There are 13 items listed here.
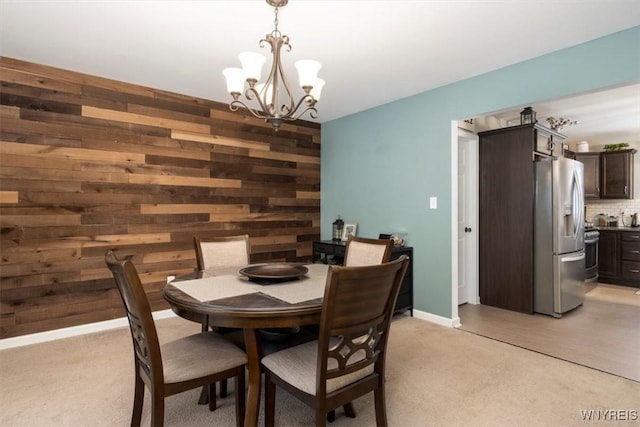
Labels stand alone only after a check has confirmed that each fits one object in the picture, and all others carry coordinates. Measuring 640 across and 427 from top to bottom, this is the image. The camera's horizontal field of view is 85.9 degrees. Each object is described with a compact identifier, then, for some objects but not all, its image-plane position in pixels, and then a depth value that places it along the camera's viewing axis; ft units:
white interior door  13.61
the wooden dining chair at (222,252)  8.56
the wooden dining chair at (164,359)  4.69
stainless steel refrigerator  11.84
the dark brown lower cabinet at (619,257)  16.26
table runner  5.51
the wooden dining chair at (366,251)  7.55
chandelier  6.35
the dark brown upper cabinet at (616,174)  17.52
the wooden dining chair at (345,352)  4.39
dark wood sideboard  11.79
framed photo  14.22
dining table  4.84
